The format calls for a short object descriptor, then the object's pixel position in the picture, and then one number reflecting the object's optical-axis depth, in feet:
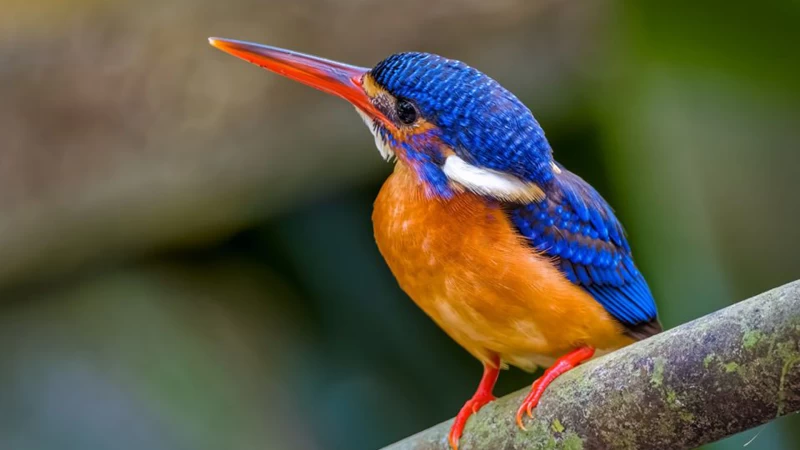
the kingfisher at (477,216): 9.00
